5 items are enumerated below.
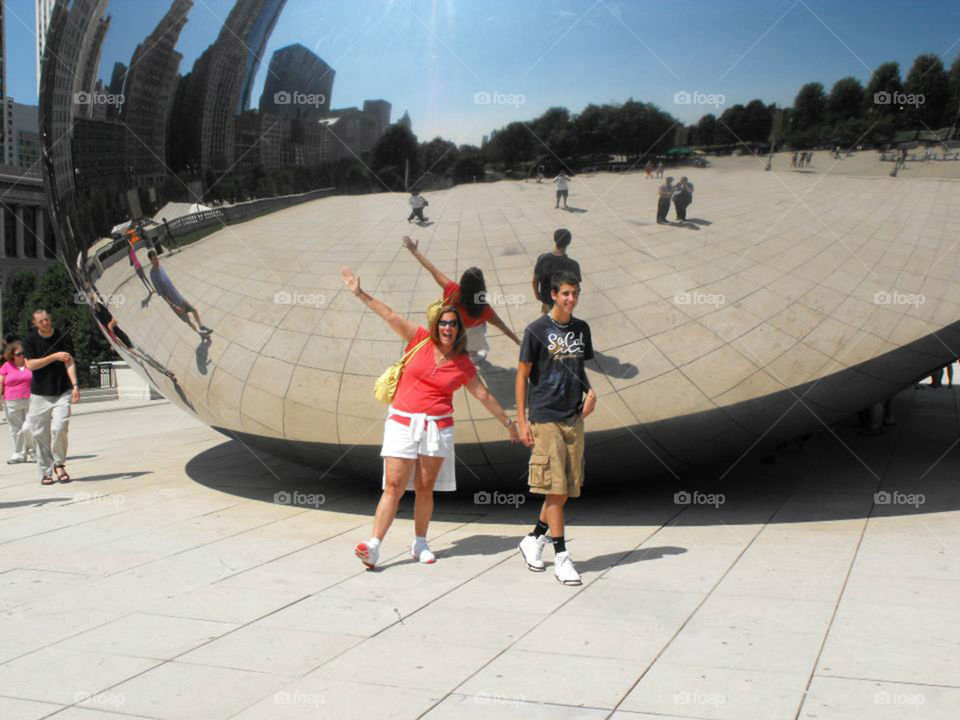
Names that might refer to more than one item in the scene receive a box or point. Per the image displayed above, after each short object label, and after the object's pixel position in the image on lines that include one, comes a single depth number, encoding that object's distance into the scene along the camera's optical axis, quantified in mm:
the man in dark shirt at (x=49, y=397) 8297
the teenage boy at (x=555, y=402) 5043
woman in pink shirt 10023
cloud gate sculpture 5262
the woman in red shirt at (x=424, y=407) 5254
